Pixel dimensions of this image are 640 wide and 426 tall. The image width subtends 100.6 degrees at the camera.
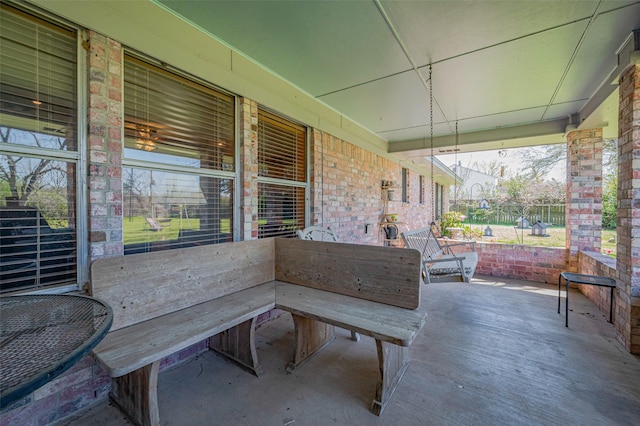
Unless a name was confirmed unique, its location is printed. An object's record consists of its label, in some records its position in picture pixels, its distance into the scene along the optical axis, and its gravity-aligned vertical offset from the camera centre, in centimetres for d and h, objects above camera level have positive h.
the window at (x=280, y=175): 315 +44
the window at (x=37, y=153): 155 +34
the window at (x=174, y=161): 206 +43
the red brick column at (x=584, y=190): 411 +34
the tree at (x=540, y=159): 1159 +236
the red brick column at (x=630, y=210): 235 +2
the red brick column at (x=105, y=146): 179 +44
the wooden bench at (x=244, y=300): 160 -74
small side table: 277 -75
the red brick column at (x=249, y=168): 278 +44
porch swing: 295 -65
